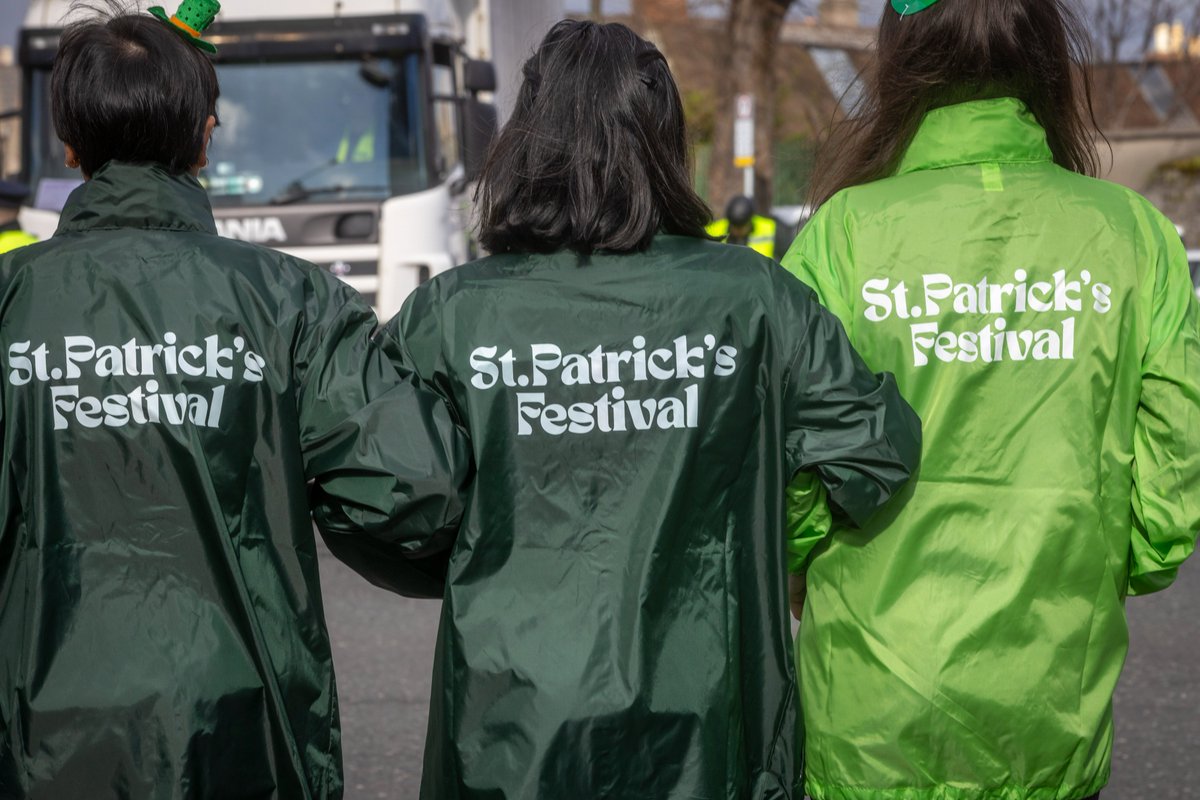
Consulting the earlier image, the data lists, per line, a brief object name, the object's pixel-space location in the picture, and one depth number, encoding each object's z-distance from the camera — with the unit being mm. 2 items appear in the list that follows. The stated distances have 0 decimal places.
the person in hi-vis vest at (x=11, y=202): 8375
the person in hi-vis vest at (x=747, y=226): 10758
